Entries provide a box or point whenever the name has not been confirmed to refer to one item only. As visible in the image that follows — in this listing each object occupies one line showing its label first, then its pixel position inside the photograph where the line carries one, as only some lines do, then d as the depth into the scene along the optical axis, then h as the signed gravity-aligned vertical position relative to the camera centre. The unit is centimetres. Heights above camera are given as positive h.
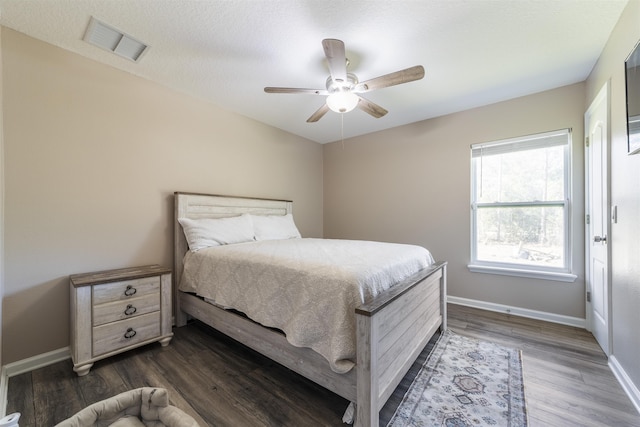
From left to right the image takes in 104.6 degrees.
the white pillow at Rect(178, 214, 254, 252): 252 -18
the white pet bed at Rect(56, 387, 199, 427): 111 -93
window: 270 +11
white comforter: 135 -45
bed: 123 -80
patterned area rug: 140 -115
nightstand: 179 -77
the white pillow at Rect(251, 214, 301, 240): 306 -16
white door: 198 -4
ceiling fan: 163 +103
